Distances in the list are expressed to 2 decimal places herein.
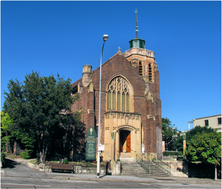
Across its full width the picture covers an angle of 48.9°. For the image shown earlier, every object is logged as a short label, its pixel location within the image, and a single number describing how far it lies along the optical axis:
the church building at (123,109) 27.84
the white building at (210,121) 59.09
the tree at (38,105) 21.00
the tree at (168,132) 66.36
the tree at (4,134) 31.08
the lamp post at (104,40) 17.61
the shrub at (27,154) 26.55
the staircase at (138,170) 24.76
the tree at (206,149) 24.84
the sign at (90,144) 21.47
